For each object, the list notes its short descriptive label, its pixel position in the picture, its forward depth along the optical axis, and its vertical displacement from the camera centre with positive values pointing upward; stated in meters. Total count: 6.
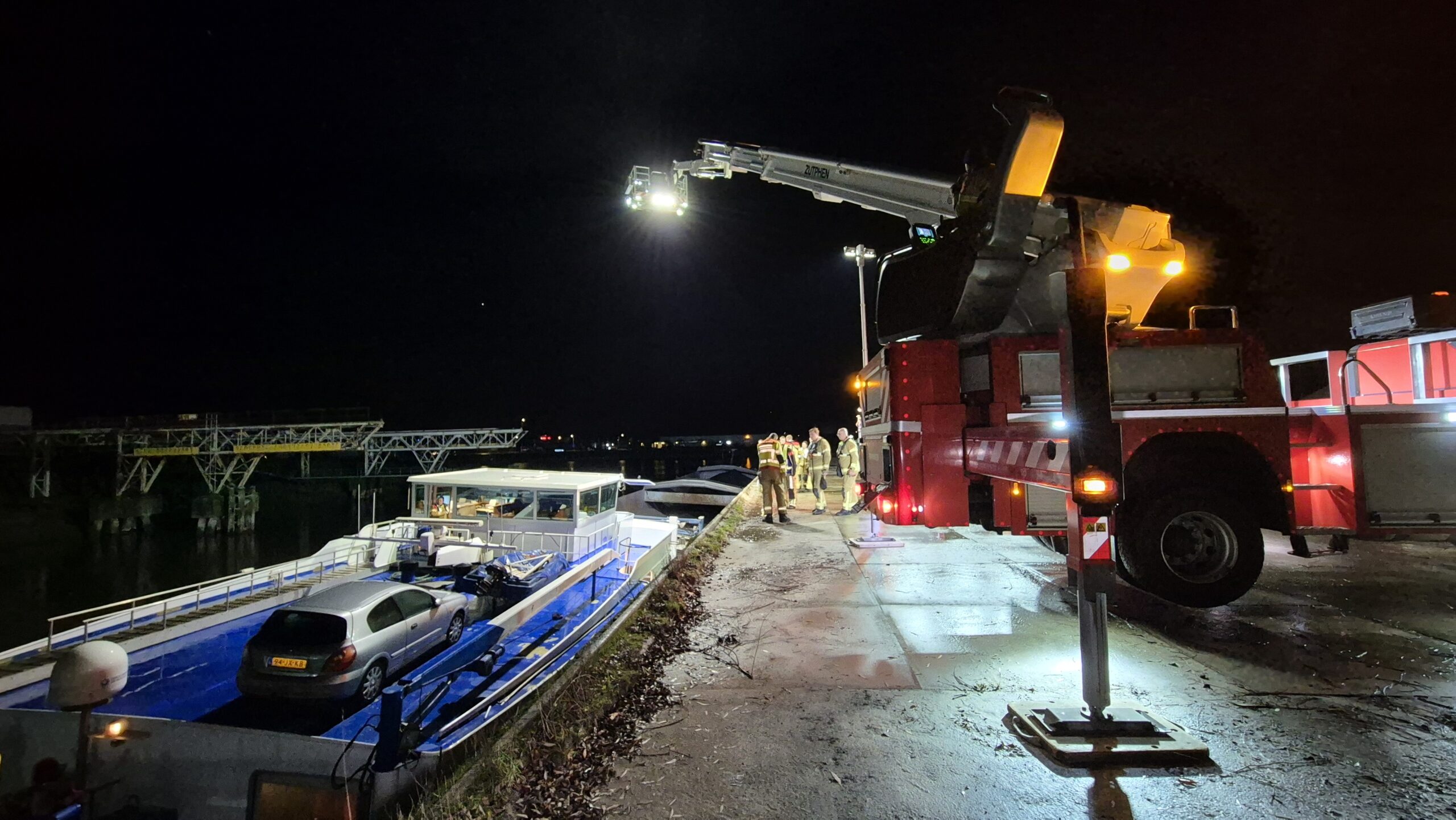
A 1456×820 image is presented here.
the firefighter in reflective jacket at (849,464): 11.96 -0.69
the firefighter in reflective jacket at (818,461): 13.33 -0.73
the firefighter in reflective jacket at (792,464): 13.30 -0.78
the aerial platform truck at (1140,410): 5.07 +0.14
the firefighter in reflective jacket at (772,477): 11.63 -0.90
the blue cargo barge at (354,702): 5.65 -2.99
